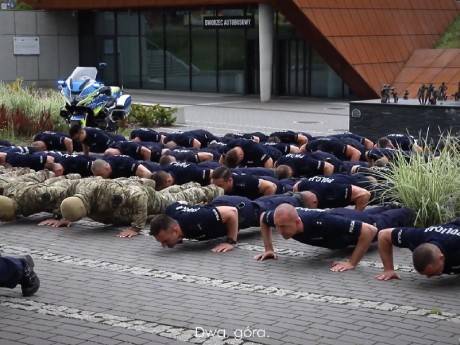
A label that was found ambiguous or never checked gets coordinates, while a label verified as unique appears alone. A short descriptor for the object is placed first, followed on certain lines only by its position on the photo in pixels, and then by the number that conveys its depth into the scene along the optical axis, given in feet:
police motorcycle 60.13
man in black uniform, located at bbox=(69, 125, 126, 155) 48.14
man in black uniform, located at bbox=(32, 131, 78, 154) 49.89
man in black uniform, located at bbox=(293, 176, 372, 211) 32.40
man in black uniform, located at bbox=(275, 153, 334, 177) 38.91
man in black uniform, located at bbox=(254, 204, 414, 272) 26.91
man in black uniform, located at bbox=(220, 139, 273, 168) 41.70
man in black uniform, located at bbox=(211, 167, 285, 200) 35.01
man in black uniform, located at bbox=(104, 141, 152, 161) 45.14
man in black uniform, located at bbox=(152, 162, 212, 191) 36.58
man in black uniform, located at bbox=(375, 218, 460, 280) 24.16
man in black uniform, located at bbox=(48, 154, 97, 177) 40.34
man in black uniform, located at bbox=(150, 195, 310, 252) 29.04
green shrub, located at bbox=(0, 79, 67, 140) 62.03
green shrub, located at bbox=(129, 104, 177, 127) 73.67
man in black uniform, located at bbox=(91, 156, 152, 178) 38.75
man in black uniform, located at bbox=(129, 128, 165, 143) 51.06
